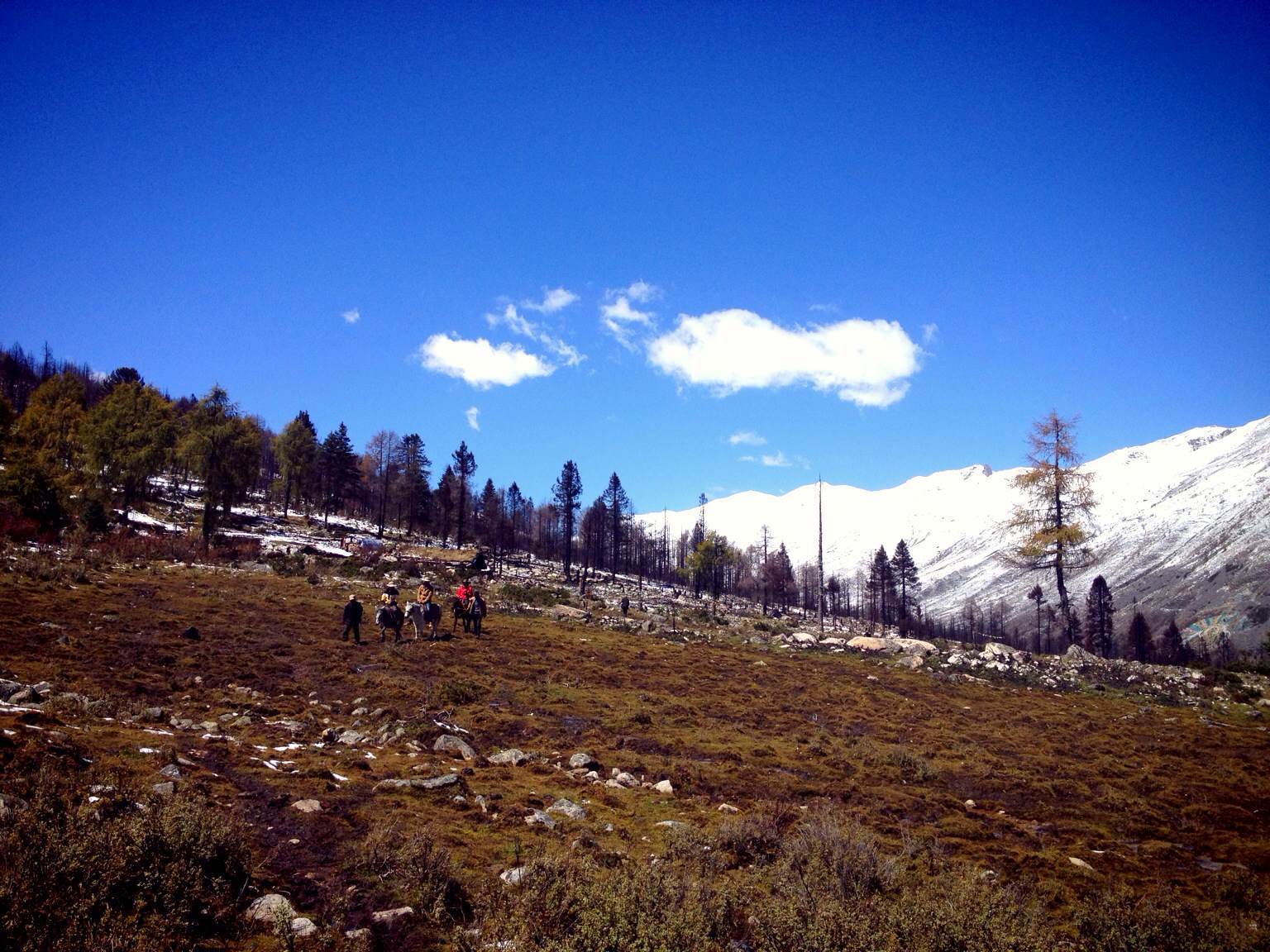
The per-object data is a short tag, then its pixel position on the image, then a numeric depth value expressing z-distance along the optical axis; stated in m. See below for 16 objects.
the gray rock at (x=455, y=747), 12.65
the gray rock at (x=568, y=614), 37.88
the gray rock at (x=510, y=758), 12.55
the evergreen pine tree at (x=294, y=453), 80.38
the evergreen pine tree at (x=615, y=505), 95.31
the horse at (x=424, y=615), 26.34
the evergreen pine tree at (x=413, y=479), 87.06
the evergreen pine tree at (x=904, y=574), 90.55
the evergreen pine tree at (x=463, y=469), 82.19
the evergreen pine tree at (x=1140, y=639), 90.69
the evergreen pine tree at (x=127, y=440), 46.47
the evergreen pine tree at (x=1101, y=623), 73.81
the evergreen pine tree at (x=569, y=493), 89.12
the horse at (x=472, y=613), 28.09
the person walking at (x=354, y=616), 23.30
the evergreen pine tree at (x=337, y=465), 87.62
